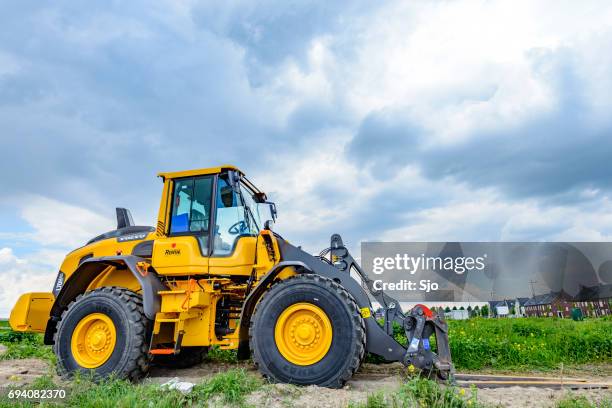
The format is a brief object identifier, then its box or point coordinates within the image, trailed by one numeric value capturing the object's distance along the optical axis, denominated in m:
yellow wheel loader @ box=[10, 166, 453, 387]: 6.64
